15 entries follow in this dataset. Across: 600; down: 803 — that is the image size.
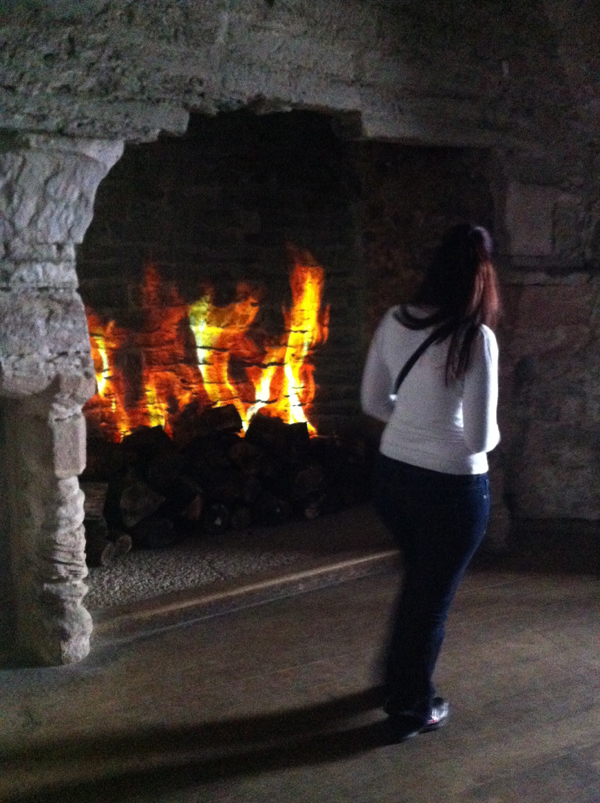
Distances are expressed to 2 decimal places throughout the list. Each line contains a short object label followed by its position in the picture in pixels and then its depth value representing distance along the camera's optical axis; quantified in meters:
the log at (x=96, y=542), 3.98
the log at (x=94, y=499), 3.98
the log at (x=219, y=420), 4.81
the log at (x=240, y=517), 4.50
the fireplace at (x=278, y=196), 2.95
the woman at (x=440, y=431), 2.49
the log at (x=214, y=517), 4.42
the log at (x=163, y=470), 4.32
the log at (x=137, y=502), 4.15
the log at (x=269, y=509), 4.57
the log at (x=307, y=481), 4.65
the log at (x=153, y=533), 4.20
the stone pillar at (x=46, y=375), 2.90
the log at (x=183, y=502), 4.36
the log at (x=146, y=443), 4.44
